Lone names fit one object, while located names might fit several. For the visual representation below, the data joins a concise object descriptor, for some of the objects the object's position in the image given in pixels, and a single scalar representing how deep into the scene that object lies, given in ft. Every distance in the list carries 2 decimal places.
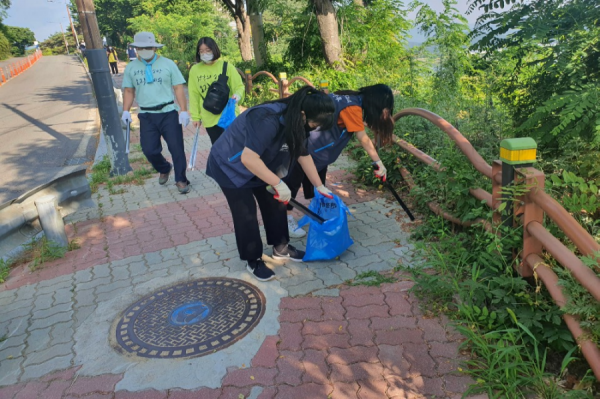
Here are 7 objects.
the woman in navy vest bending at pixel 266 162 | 9.48
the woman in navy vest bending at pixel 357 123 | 11.07
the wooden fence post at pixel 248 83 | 38.87
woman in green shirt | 16.56
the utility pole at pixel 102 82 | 21.13
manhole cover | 9.30
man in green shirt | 17.94
